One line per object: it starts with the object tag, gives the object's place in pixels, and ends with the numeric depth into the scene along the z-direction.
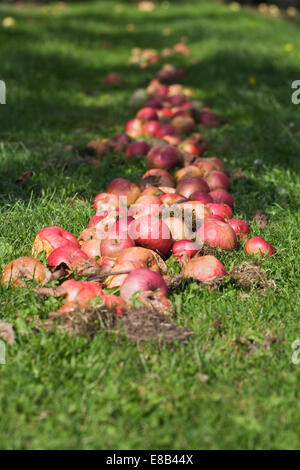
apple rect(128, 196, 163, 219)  3.86
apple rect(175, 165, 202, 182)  4.75
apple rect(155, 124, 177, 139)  6.06
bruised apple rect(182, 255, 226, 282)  3.29
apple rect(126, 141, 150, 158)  5.57
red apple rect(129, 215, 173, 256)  3.52
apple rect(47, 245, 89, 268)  3.27
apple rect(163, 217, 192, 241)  3.75
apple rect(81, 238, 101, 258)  3.50
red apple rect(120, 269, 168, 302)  2.98
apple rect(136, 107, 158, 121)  6.58
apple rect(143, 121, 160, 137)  6.18
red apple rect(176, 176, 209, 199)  4.43
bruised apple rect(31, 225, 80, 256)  3.46
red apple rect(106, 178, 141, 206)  4.35
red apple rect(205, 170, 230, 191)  4.74
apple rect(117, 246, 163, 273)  3.26
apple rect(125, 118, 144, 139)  6.24
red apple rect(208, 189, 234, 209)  4.43
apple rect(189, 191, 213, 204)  4.26
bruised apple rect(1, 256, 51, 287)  3.10
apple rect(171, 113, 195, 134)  6.43
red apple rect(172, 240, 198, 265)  3.57
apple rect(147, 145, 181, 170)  5.14
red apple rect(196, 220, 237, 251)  3.66
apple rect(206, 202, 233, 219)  4.13
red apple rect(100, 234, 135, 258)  3.41
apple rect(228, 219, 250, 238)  3.94
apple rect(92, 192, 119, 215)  4.23
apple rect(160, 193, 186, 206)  4.12
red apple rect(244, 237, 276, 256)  3.66
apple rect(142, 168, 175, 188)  4.58
